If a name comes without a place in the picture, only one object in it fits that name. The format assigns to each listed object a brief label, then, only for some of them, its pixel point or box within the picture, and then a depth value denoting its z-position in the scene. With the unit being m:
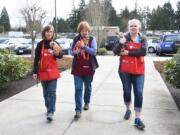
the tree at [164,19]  91.69
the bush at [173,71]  7.41
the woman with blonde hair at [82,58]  6.07
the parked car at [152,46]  32.41
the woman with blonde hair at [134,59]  5.57
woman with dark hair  5.90
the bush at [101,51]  27.34
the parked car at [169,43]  24.22
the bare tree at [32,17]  19.80
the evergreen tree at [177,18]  92.57
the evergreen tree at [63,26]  89.75
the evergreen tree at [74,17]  83.12
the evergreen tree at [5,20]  101.44
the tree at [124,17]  74.70
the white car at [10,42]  27.64
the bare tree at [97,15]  33.06
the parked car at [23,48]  28.34
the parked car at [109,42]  36.78
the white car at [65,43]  28.23
